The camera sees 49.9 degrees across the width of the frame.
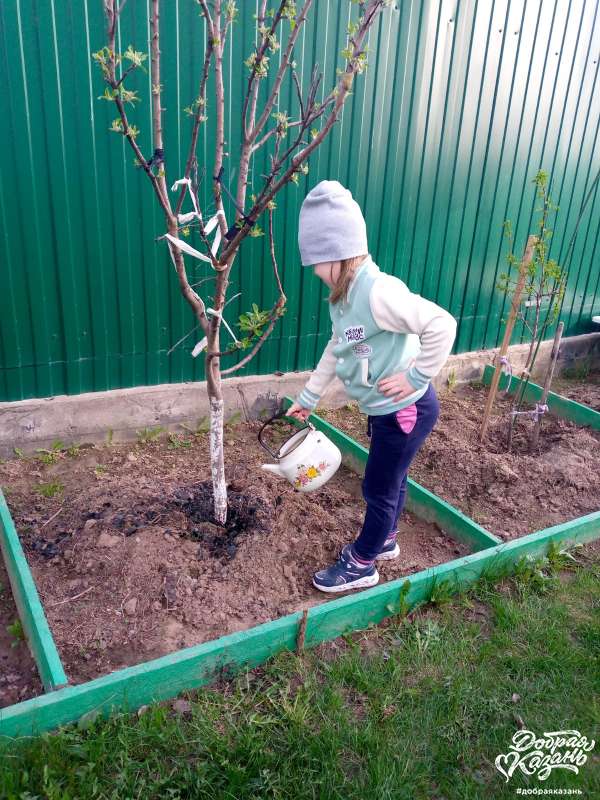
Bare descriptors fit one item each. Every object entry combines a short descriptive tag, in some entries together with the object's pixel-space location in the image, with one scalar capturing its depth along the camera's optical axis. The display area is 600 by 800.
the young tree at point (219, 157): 2.33
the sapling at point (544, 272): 4.22
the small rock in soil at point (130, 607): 2.84
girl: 2.61
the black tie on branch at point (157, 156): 2.50
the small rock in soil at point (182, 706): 2.39
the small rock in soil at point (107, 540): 3.13
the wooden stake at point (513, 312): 4.44
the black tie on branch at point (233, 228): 2.61
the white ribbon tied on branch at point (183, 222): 2.58
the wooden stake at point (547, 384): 4.53
